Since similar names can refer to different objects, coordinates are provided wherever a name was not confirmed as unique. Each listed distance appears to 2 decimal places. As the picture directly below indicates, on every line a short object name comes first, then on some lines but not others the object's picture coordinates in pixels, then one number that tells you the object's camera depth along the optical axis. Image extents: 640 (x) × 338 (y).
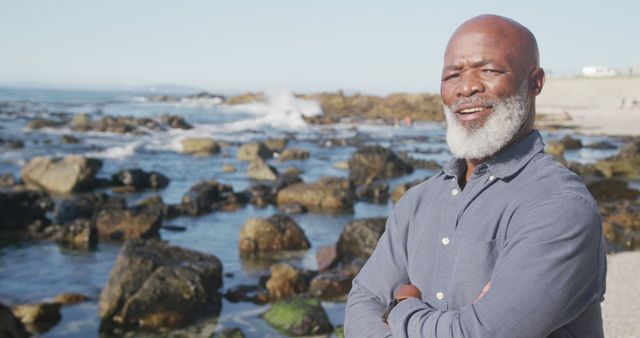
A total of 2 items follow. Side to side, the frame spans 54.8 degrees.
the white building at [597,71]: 70.61
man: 1.97
